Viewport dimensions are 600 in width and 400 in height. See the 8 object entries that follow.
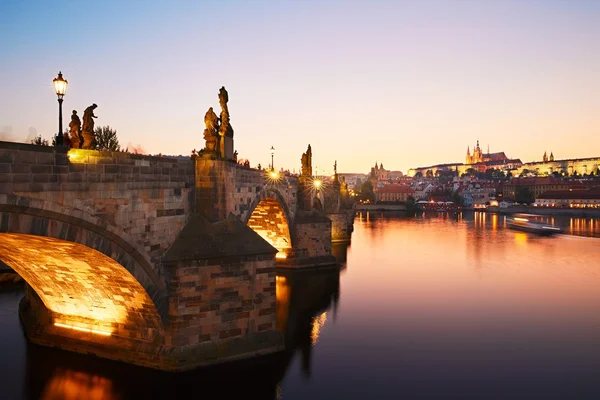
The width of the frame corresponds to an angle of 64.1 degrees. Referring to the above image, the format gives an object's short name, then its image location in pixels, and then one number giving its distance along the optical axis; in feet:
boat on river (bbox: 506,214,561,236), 219.57
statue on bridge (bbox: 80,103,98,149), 39.39
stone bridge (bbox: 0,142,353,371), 36.01
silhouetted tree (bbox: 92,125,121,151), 125.08
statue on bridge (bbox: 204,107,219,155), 52.90
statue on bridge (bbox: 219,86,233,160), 56.24
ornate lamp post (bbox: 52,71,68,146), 37.27
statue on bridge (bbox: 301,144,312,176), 132.36
